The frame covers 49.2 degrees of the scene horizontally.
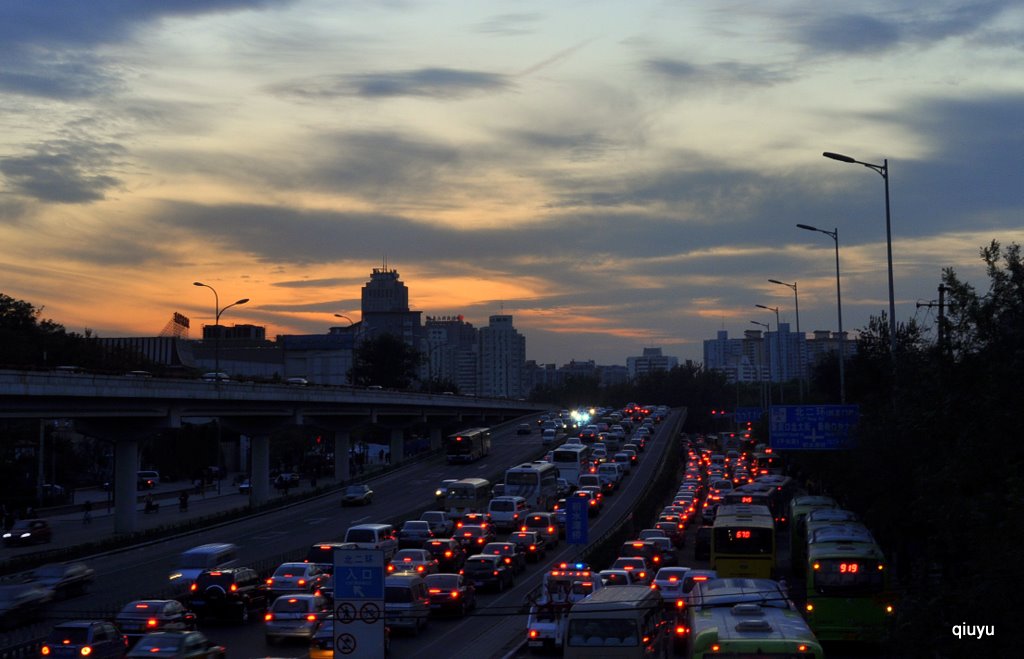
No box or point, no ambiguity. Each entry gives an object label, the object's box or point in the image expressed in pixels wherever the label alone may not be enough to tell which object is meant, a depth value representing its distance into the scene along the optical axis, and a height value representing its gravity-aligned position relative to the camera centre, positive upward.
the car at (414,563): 41.84 -6.43
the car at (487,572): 42.03 -6.74
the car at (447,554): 46.94 -6.78
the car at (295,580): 36.56 -6.17
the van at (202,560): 38.78 -5.98
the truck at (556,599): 30.20 -5.82
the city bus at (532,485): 69.81 -5.79
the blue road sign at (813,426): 45.09 -1.35
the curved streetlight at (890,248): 39.28 +5.30
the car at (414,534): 52.00 -6.66
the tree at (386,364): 182.50 +4.91
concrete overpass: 52.22 -0.87
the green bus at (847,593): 27.98 -5.07
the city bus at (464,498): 67.38 -6.36
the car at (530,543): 51.12 -6.89
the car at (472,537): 53.16 -6.87
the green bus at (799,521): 43.59 -5.21
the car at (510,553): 44.56 -6.45
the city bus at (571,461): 81.62 -5.08
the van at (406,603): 32.66 -6.23
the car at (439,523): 56.62 -6.66
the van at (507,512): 61.09 -6.56
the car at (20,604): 33.19 -6.41
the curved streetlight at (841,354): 51.25 +1.88
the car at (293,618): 30.77 -6.23
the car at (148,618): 29.70 -6.08
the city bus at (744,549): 37.00 -5.18
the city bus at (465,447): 102.19 -4.95
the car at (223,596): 34.78 -6.35
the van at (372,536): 48.28 -6.21
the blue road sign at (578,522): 43.25 -4.97
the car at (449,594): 36.19 -6.53
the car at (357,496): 75.25 -6.96
